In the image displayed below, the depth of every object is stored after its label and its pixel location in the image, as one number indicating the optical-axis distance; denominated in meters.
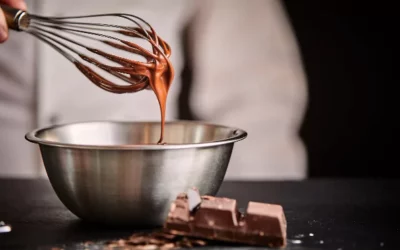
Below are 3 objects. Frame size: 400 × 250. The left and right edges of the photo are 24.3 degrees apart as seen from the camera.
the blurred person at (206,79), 1.13
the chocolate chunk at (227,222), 0.75
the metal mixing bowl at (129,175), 0.78
